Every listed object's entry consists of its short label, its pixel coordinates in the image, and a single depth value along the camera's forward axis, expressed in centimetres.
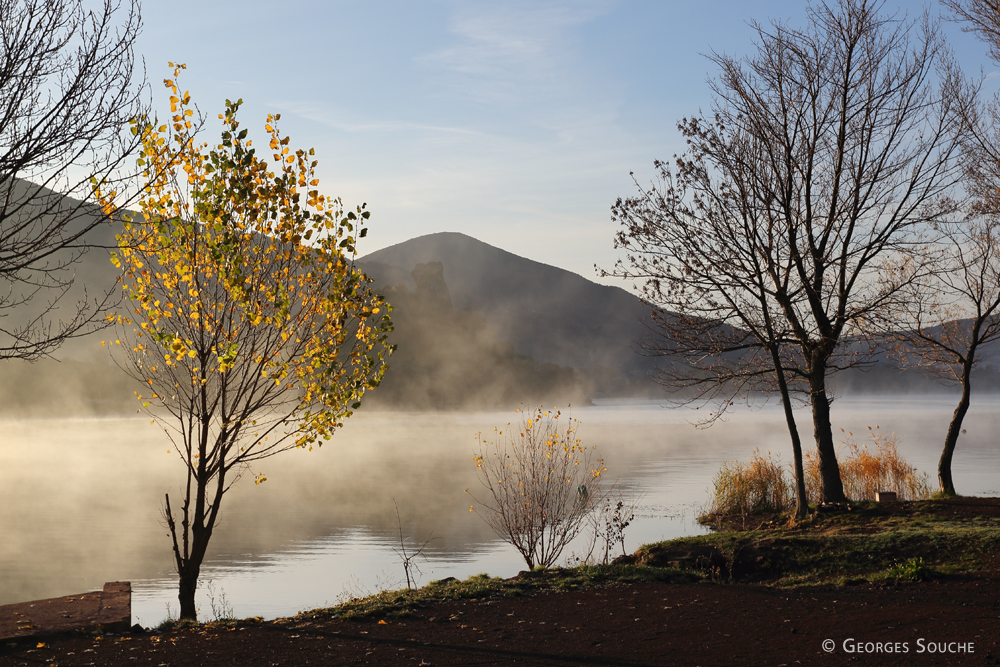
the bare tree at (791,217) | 1426
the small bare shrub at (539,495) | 1231
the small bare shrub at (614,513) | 1295
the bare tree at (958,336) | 1565
